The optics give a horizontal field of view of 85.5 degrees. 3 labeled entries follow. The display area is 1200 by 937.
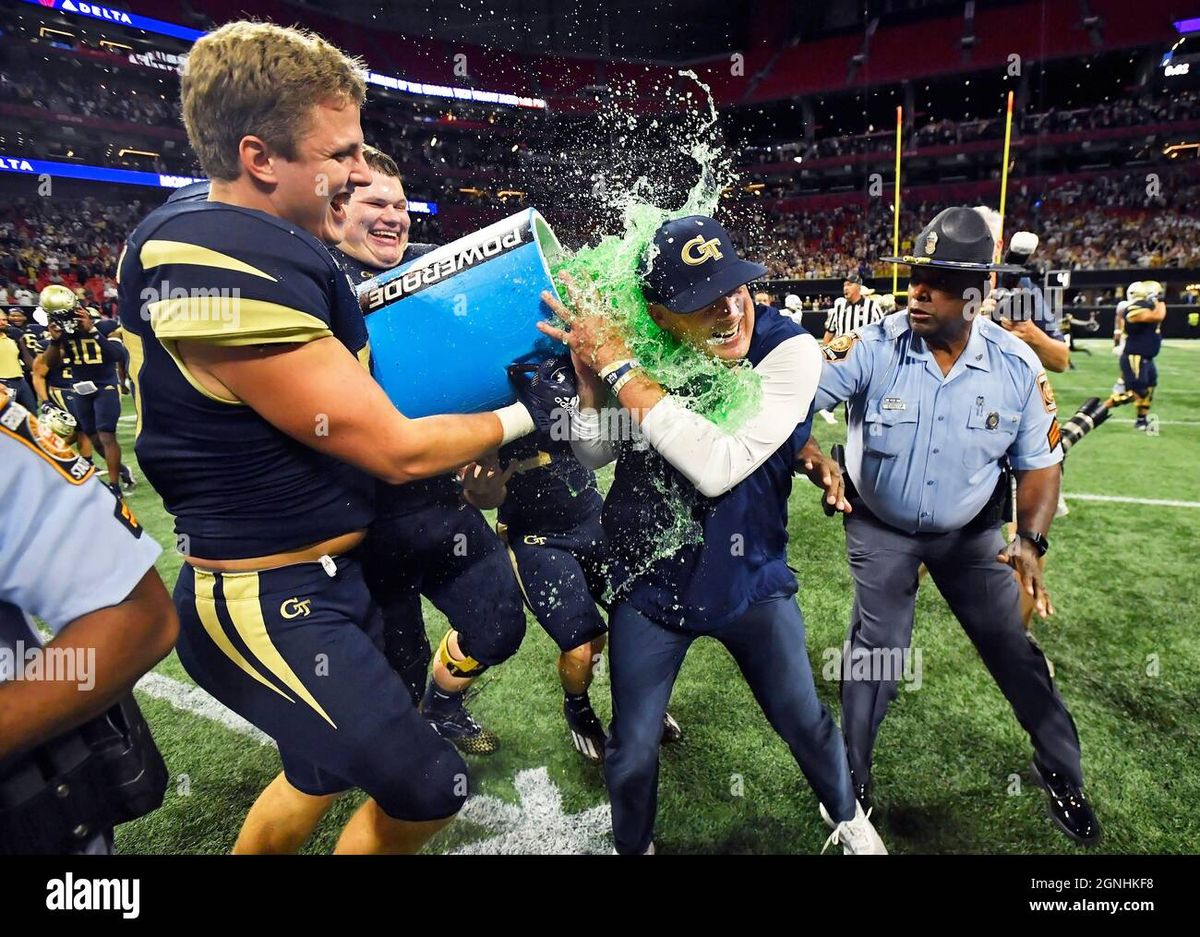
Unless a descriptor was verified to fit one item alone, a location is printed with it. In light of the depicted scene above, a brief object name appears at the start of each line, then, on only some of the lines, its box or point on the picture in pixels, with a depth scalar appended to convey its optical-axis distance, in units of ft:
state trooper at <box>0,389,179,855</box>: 3.39
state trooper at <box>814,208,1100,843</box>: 7.47
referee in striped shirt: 17.47
